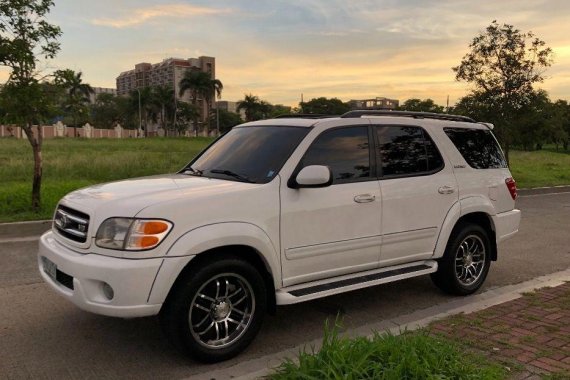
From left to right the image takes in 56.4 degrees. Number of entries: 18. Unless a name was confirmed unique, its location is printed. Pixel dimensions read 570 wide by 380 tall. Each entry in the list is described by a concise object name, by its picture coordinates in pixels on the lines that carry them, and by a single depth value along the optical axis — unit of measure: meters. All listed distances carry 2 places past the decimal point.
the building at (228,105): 162.45
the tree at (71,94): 10.47
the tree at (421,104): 82.62
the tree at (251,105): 94.38
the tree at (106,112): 116.32
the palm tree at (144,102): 95.81
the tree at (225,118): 121.12
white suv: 3.69
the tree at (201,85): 88.62
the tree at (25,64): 9.95
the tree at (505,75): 19.83
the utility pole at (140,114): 94.91
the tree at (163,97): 96.62
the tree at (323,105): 95.00
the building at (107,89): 169.50
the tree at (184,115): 105.50
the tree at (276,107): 98.30
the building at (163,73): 129.50
